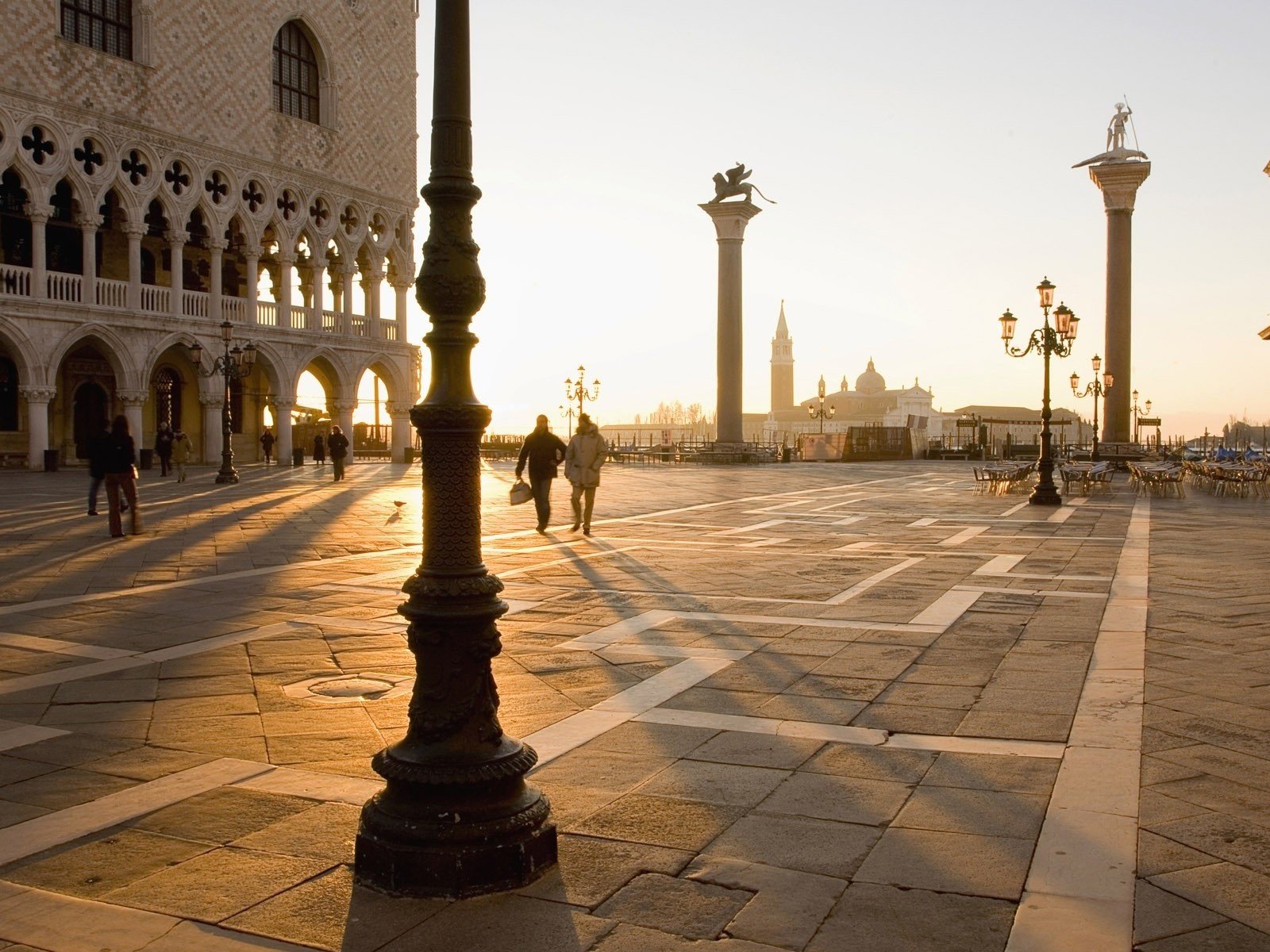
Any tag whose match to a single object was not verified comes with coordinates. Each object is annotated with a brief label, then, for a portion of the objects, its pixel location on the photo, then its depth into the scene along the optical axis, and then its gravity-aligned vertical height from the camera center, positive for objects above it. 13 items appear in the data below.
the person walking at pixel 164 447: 27.55 -0.30
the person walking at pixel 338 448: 26.61 -0.31
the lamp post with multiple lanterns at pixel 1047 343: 20.56 +1.71
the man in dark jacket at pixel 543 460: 13.70 -0.31
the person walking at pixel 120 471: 12.95 -0.41
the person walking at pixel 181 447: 31.81 -0.38
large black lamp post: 3.25 -0.49
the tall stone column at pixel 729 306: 45.31 +5.09
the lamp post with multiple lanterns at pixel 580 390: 45.78 +1.93
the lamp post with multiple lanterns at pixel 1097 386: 37.91 +1.75
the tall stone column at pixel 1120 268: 38.31 +5.59
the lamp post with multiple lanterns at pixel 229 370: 24.83 +1.48
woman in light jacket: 14.10 -0.37
